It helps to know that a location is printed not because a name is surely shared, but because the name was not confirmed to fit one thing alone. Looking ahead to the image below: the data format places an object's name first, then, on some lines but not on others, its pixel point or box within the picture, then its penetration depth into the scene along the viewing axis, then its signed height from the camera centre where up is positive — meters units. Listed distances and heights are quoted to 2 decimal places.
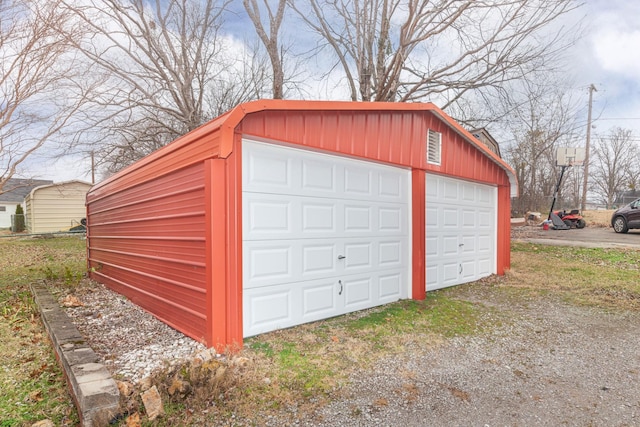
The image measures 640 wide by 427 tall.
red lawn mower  15.56 -0.51
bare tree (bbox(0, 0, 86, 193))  5.44 +2.25
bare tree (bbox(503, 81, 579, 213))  19.86 +3.13
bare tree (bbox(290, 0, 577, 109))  10.22 +5.02
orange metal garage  3.78 -0.09
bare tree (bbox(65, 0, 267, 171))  11.47 +4.87
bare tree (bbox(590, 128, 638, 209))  28.48 +3.46
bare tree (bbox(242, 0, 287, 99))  12.52 +6.13
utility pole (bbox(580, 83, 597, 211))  20.33 +3.20
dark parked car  13.12 -0.42
